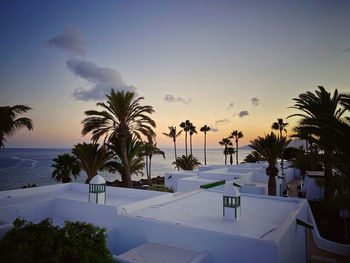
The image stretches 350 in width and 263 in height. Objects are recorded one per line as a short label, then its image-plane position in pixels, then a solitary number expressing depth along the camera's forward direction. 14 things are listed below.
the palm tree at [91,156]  19.27
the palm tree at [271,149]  14.93
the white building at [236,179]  18.16
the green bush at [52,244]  3.88
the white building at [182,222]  5.71
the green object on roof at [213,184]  14.27
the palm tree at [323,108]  14.38
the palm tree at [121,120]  16.08
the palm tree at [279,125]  47.41
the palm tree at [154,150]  26.66
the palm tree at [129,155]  19.75
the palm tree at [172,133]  55.43
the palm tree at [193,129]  49.17
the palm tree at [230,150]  59.03
